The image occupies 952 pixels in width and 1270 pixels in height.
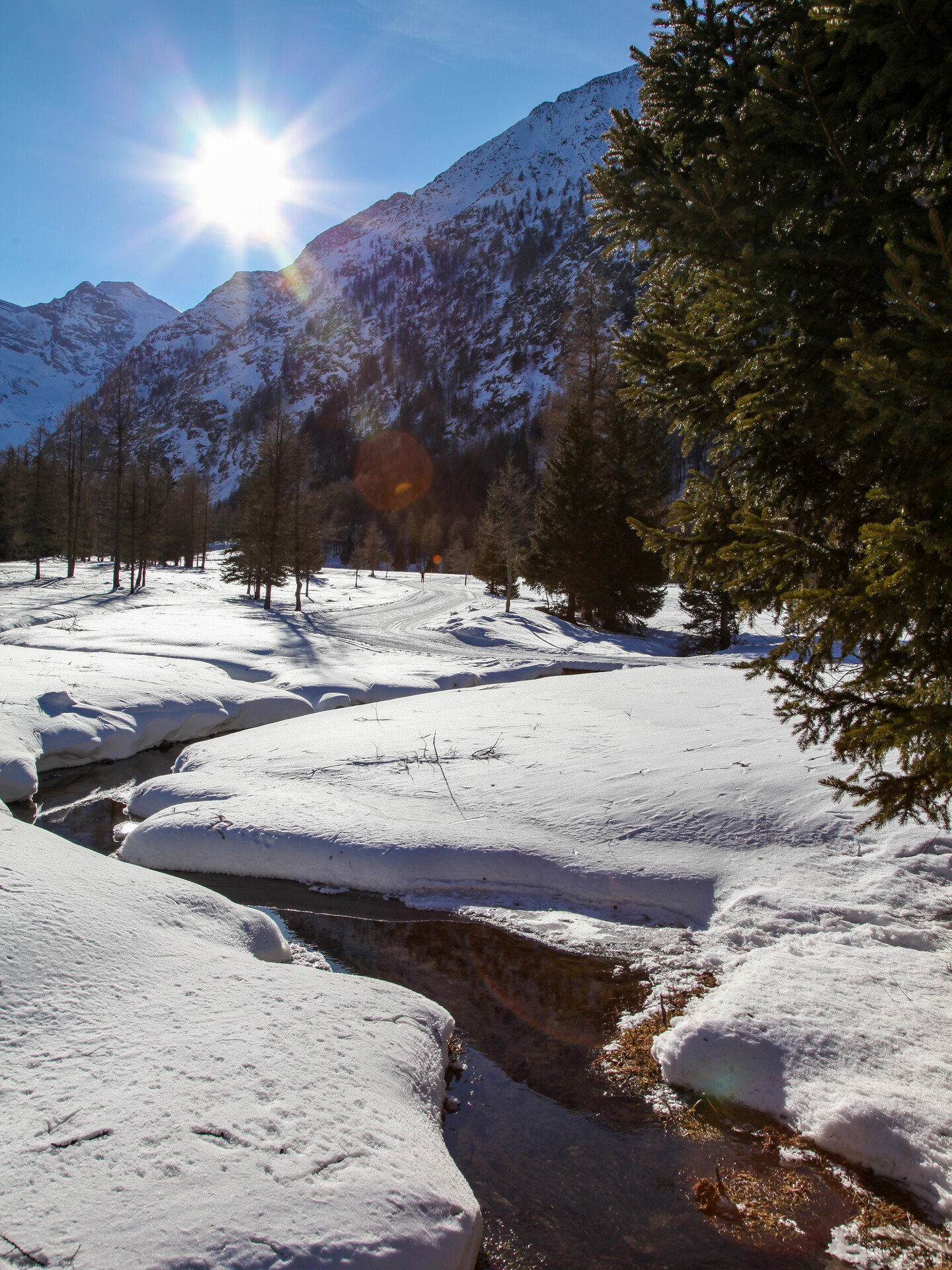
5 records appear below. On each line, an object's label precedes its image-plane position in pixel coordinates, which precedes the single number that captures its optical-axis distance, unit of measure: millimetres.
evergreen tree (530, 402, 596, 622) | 29219
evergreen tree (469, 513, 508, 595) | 41144
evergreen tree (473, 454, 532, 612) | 34438
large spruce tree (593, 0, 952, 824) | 2736
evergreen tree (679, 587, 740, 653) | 24484
